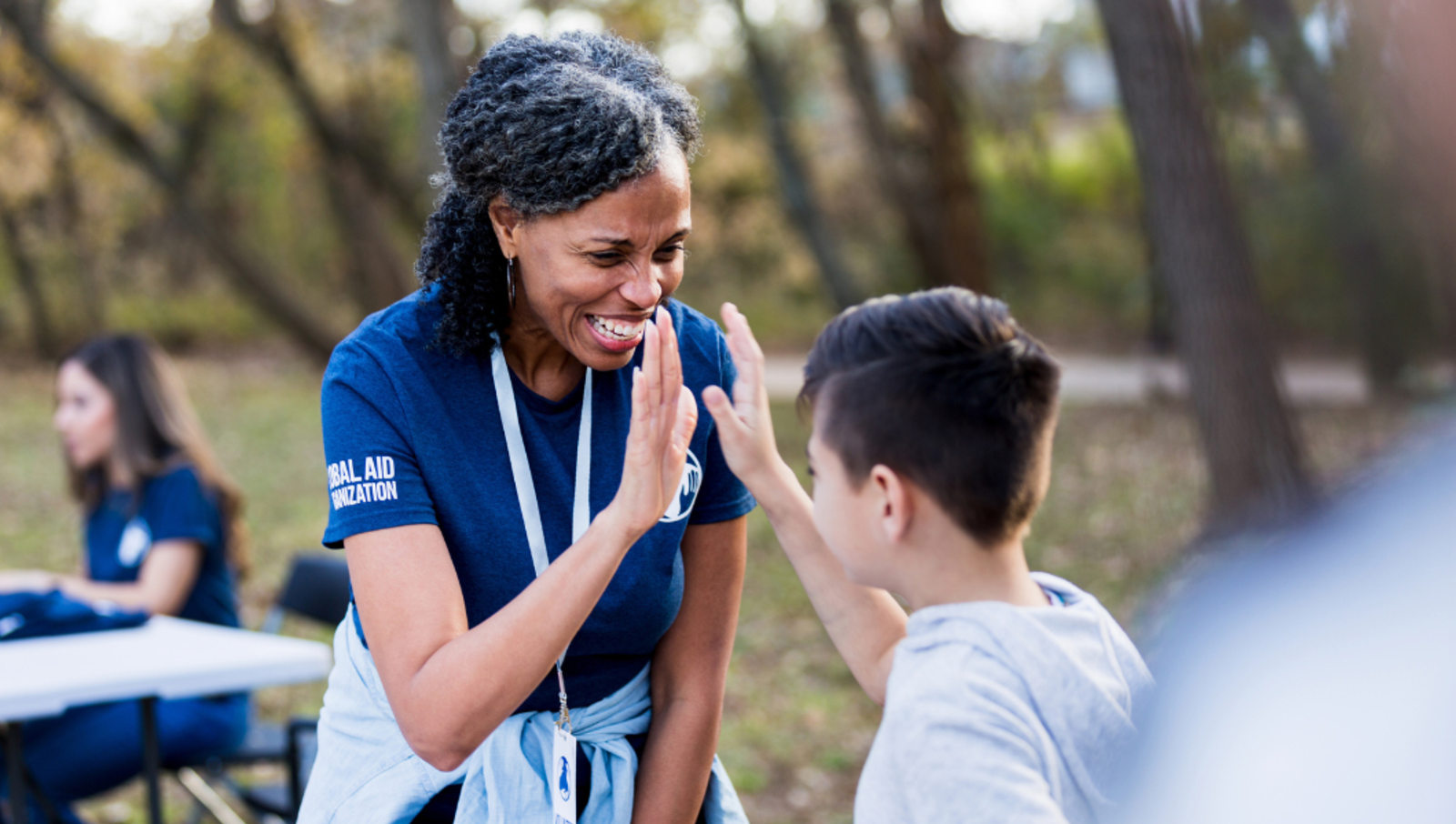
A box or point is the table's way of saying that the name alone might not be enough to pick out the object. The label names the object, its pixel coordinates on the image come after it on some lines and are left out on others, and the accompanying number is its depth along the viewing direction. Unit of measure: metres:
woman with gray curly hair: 1.62
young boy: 1.33
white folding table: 2.75
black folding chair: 3.31
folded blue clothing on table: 3.26
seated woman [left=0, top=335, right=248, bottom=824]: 3.54
